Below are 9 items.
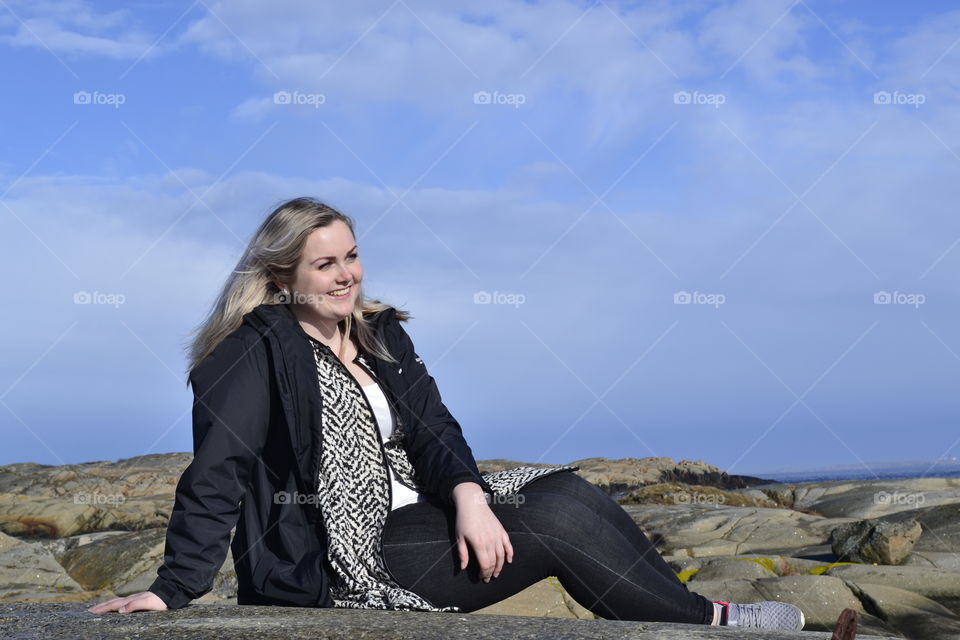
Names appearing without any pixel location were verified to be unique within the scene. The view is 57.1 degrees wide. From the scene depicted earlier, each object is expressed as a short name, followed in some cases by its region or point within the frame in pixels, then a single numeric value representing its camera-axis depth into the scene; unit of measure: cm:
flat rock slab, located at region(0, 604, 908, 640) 317
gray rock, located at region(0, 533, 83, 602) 852
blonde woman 360
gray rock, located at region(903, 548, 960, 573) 809
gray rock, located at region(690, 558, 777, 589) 740
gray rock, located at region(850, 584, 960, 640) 577
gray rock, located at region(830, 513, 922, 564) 824
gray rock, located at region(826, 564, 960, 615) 656
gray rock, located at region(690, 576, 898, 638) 604
